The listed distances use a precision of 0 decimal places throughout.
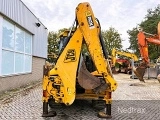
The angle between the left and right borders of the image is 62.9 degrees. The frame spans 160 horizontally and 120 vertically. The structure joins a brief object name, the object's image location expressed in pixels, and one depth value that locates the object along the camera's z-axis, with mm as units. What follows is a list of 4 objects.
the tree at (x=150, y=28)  21143
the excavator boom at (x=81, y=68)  3343
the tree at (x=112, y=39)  29313
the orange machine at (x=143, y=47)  9114
